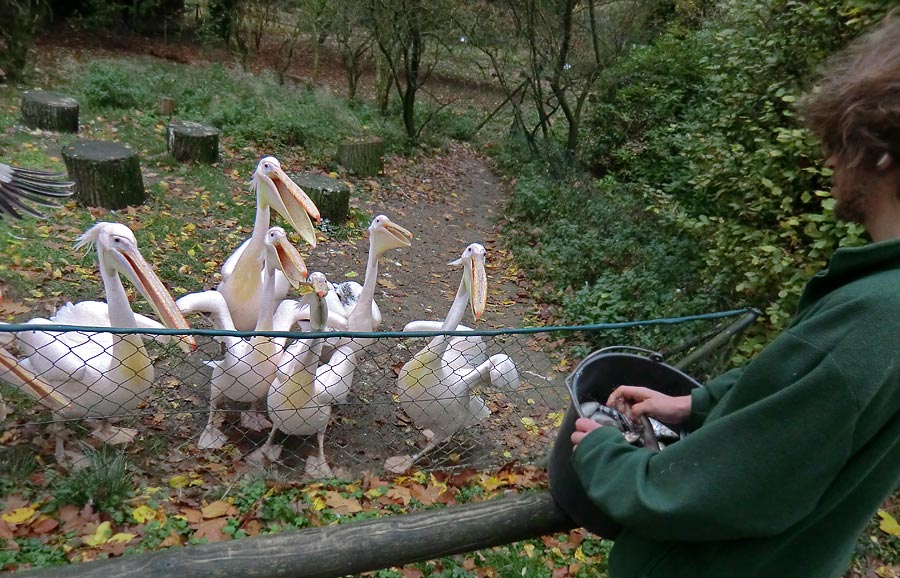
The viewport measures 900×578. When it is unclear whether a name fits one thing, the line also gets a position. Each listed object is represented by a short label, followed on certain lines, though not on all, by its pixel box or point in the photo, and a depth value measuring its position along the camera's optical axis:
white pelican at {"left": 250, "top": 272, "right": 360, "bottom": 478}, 3.26
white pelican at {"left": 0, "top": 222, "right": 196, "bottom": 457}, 3.00
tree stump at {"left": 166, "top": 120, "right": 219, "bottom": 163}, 7.39
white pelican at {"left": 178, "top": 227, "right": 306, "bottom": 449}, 3.43
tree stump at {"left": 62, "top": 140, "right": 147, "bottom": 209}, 5.89
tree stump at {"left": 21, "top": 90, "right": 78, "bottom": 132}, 7.56
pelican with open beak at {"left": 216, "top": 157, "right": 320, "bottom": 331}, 4.10
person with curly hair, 0.91
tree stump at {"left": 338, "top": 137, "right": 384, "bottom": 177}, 8.93
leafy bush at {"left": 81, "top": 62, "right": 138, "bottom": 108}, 9.10
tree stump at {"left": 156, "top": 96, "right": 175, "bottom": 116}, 9.23
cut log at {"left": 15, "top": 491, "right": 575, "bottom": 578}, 1.43
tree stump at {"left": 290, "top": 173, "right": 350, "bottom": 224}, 7.05
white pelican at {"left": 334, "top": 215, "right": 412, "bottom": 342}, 4.04
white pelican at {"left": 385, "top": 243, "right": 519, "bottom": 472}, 3.66
